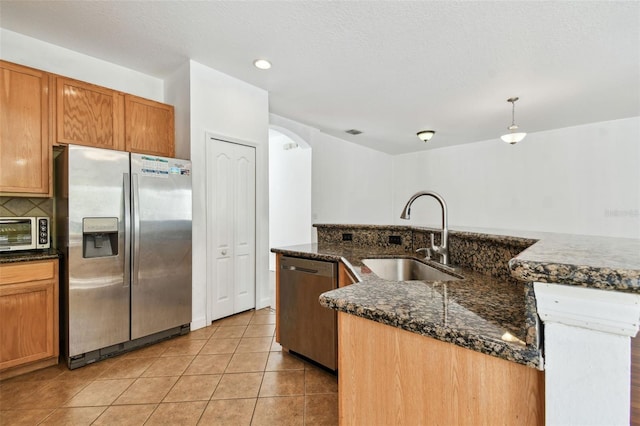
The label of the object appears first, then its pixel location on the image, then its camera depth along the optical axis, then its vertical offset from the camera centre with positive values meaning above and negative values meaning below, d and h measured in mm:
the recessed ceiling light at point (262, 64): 2783 +1468
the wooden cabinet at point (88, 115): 2379 +861
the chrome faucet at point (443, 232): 1687 -123
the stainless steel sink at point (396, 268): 1957 -393
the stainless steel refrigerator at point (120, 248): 2098 -282
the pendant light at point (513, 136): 3870 +1019
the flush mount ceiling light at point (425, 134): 4754 +1287
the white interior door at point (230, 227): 2973 -151
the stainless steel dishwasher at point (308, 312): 1928 -714
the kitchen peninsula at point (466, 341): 599 -333
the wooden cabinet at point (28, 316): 1938 -717
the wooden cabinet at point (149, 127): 2734 +856
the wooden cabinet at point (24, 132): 2121 +631
